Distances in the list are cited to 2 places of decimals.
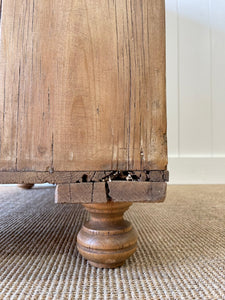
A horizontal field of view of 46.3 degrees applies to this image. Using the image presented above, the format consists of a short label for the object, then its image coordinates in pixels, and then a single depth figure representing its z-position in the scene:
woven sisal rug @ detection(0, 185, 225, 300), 0.36
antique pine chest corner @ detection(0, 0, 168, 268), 0.38
